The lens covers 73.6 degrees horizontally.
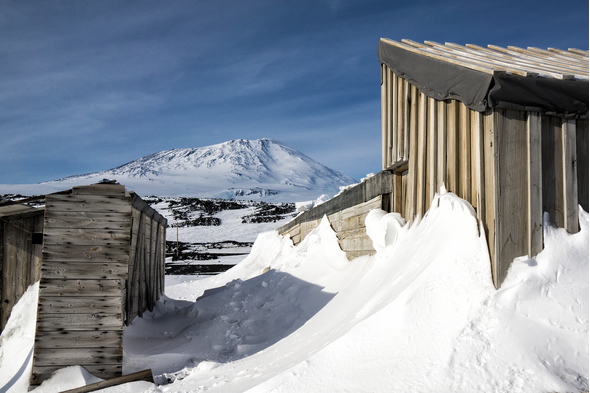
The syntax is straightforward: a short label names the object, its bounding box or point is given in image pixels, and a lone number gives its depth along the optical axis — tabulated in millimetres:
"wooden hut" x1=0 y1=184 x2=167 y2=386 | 4516
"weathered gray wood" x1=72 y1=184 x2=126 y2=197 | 4816
